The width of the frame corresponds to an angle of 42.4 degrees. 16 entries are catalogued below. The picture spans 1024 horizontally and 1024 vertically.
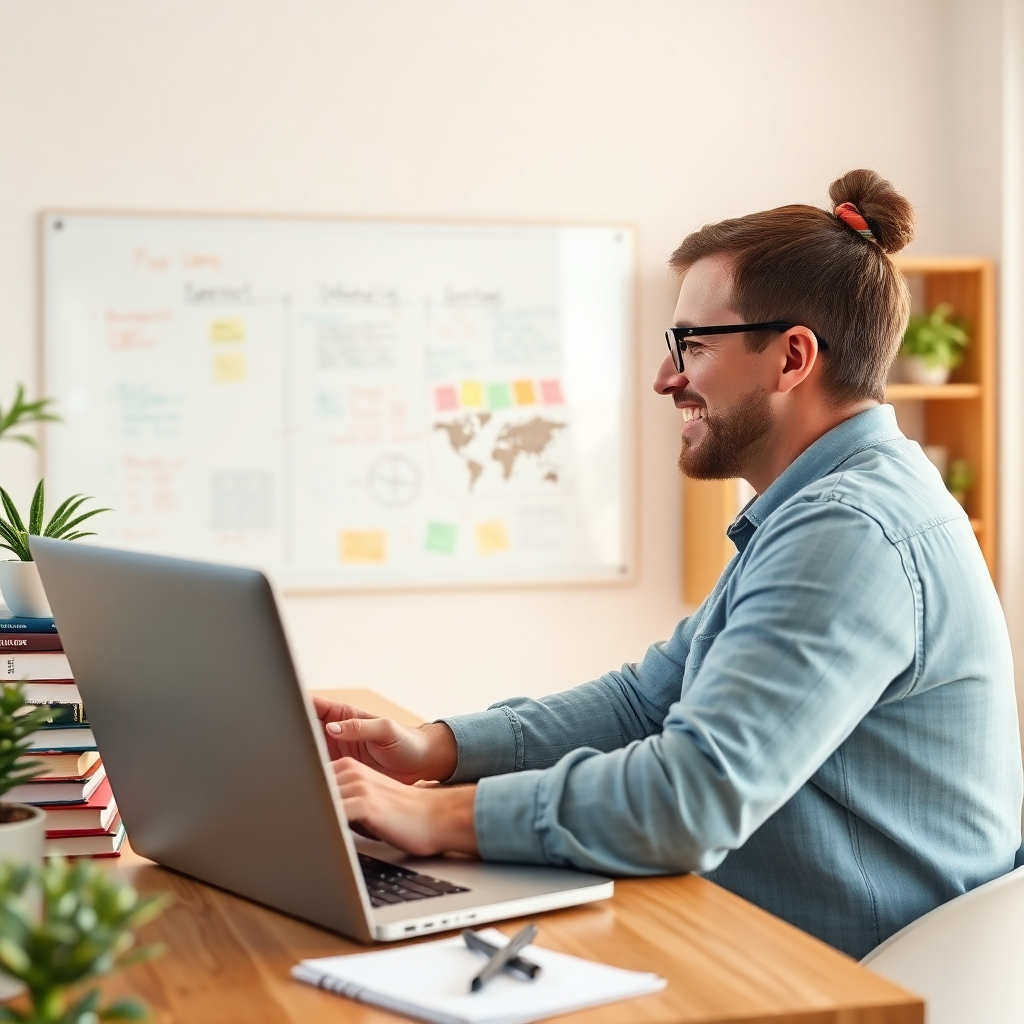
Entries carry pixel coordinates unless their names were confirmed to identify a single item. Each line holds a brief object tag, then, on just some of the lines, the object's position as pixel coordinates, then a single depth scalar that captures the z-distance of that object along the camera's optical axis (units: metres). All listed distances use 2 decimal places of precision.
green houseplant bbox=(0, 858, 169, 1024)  0.57
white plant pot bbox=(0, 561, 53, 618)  1.28
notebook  0.82
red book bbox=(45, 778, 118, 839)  1.22
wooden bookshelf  3.52
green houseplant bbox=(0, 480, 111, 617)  1.29
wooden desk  0.83
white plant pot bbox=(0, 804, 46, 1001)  0.84
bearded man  1.07
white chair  1.17
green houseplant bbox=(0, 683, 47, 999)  0.86
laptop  0.91
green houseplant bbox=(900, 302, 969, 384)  3.62
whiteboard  3.42
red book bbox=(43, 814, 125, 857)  1.22
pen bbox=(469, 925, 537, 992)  0.85
